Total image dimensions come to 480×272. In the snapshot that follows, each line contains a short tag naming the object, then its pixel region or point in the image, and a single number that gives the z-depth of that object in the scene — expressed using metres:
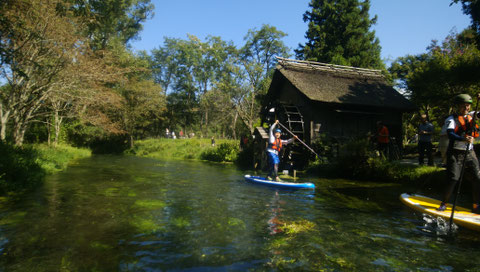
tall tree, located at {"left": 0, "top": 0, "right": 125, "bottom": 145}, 11.33
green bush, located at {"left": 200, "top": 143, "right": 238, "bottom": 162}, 23.89
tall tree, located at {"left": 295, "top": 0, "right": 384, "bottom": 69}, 32.22
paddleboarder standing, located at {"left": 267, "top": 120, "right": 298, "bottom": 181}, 11.62
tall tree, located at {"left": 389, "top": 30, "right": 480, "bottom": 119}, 11.44
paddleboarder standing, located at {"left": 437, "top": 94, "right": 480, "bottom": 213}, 5.76
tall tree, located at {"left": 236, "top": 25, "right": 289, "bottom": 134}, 34.16
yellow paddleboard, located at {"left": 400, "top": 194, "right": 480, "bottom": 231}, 5.45
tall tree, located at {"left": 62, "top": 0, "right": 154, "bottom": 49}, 26.56
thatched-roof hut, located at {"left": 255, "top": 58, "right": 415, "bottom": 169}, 16.81
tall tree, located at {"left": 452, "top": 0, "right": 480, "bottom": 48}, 11.99
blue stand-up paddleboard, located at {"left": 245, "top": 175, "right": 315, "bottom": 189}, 10.11
